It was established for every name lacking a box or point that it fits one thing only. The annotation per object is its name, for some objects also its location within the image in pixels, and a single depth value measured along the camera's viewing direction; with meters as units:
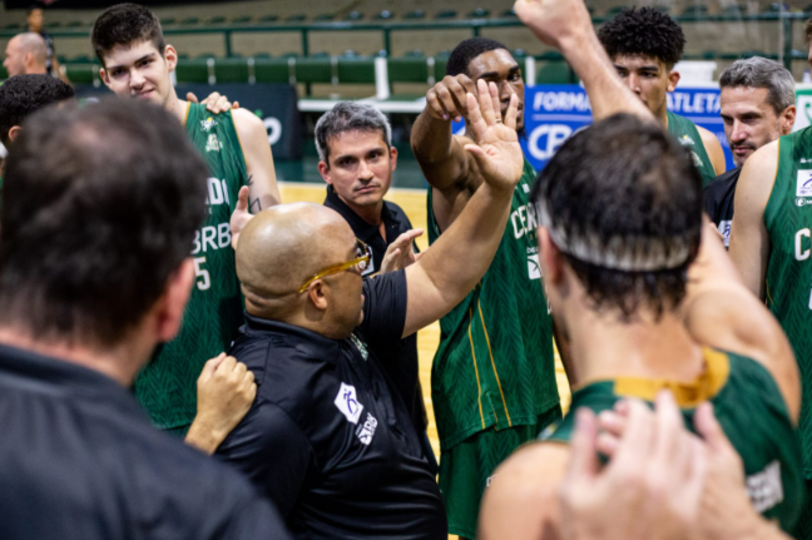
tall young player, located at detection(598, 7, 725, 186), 3.61
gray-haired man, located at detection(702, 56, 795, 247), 3.48
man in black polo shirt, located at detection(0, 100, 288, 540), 0.95
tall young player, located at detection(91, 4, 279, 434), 2.96
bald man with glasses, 1.96
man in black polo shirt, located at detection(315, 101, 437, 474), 3.55
